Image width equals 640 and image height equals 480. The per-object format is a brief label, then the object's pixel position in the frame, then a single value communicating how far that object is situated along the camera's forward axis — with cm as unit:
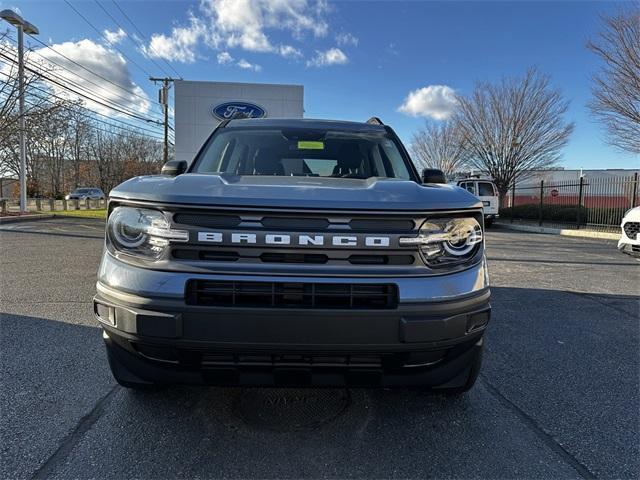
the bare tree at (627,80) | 1284
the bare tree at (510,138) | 2188
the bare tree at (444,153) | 2836
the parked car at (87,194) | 3737
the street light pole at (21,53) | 1670
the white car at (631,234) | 548
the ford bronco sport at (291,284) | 175
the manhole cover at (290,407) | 229
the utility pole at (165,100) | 3166
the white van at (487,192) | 1833
